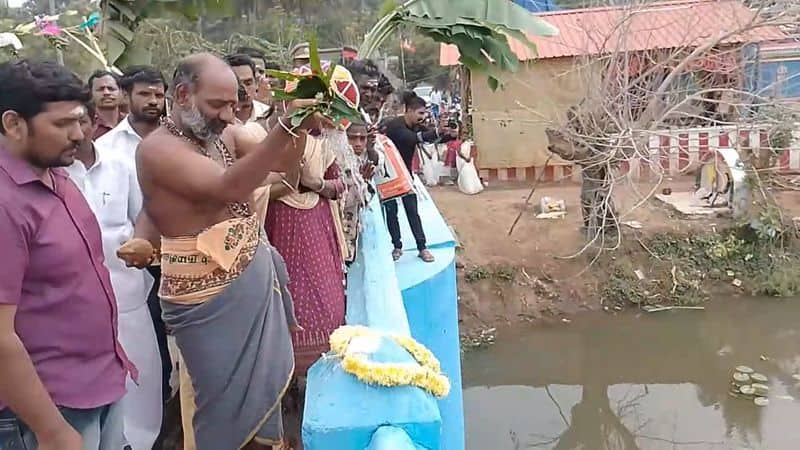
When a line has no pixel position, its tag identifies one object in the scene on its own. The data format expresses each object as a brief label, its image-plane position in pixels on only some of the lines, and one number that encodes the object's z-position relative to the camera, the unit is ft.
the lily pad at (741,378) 25.94
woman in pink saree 9.46
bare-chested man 6.29
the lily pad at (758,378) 25.96
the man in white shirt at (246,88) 10.05
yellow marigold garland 4.88
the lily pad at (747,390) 25.16
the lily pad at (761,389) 25.14
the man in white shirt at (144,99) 9.56
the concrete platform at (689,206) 32.89
